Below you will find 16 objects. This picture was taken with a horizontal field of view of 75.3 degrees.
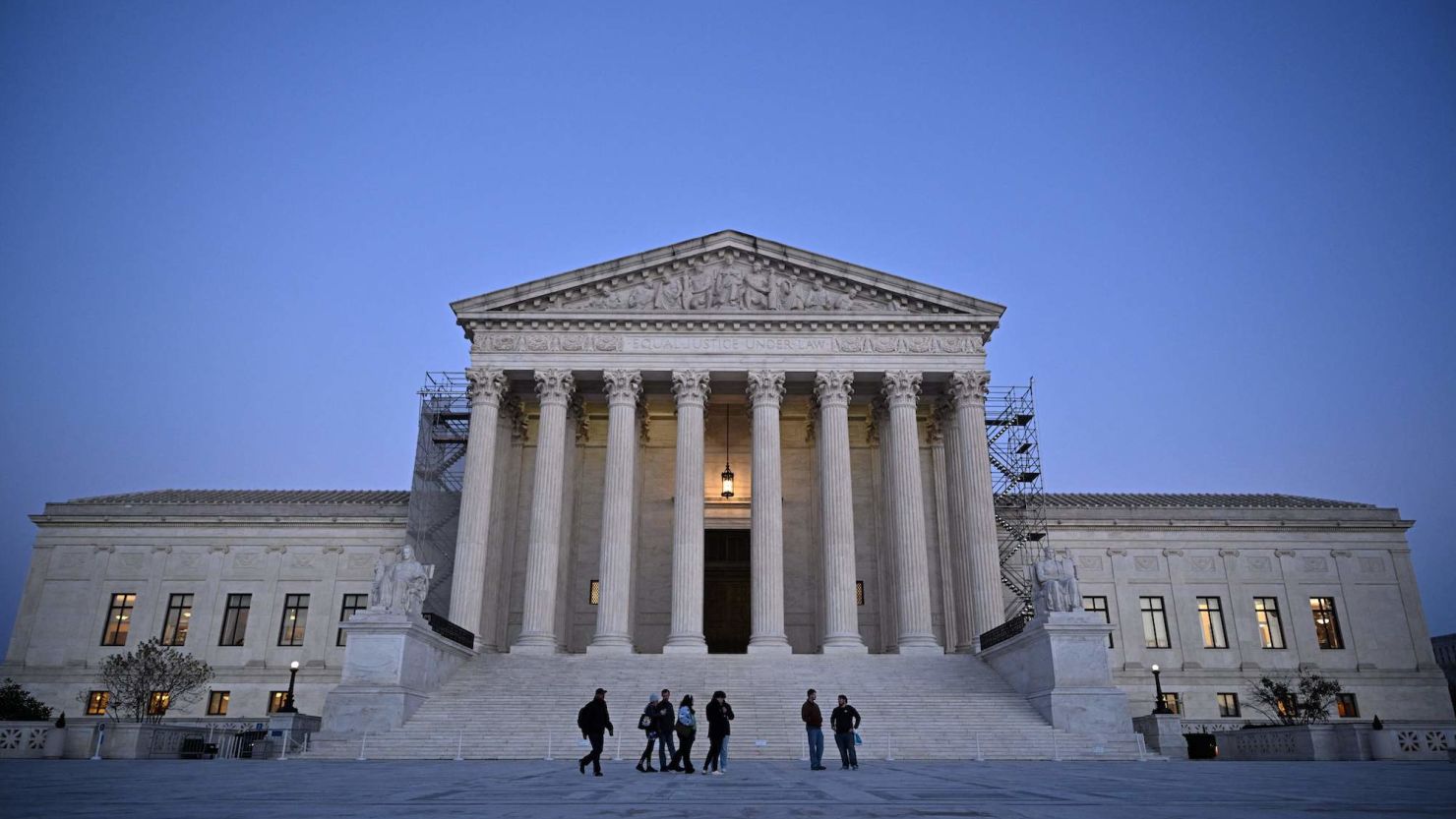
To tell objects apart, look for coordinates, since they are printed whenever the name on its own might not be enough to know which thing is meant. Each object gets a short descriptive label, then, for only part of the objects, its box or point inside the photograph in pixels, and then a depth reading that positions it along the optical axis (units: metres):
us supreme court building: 34.66
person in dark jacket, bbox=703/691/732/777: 17.22
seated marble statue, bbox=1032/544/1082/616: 27.25
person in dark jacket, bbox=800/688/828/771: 18.41
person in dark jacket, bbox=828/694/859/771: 18.78
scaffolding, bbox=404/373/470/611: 40.34
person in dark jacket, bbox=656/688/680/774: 17.70
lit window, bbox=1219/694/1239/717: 40.40
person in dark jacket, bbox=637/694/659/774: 17.73
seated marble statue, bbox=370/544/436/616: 27.52
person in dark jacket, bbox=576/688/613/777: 16.67
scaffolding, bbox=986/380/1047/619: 41.41
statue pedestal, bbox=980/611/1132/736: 25.56
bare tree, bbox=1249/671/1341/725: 32.91
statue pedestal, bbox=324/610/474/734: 25.45
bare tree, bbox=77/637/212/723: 31.98
